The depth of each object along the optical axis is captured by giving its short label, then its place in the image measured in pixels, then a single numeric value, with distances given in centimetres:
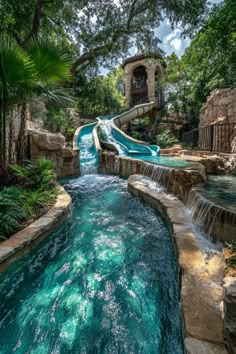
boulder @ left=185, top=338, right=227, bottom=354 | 138
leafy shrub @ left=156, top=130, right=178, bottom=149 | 1430
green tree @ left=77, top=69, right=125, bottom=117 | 1800
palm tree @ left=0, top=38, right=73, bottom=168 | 373
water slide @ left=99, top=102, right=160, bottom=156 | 1087
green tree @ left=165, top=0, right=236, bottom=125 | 550
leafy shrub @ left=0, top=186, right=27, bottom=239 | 305
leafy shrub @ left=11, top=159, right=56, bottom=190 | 457
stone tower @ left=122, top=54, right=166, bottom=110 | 1988
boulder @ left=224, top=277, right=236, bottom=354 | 133
